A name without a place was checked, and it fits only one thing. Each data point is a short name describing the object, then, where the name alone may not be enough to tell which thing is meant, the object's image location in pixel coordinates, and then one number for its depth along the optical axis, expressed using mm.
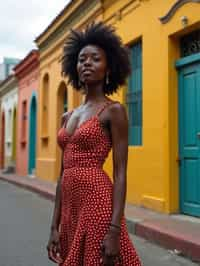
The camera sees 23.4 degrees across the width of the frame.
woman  2316
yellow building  8102
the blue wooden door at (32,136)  20219
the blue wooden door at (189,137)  7965
